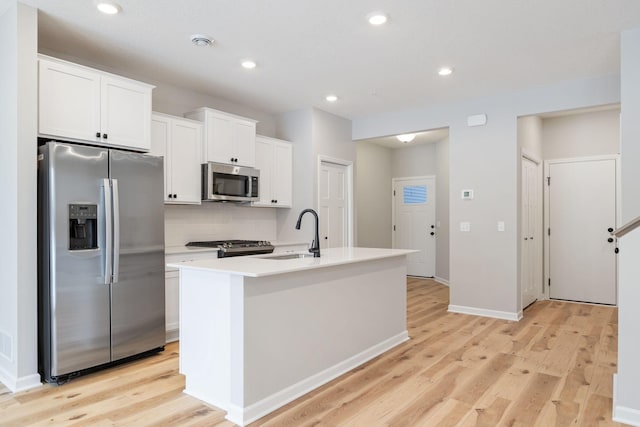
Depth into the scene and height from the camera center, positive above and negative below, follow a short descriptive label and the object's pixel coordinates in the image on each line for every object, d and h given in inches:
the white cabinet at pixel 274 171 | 205.6 +22.5
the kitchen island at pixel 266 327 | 95.6 -28.7
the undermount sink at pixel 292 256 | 133.8 -13.5
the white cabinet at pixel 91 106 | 119.3 +34.1
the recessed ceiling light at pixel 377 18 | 116.7 +55.8
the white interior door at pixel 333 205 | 222.8 +5.6
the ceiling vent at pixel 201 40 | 130.3 +55.6
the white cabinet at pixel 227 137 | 176.9 +34.7
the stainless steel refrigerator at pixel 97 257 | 114.8 -12.1
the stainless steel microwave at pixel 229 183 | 175.2 +14.2
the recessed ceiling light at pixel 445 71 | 159.6 +55.6
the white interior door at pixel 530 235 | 210.4 -11.2
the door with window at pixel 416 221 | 315.6 -5.2
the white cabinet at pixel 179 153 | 160.1 +24.9
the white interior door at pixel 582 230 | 219.0 -9.0
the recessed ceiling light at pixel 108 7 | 110.6 +56.2
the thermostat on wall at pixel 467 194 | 201.8 +9.6
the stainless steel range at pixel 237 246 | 166.5 -13.0
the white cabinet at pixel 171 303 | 149.6 -31.5
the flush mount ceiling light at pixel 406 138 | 266.1 +49.2
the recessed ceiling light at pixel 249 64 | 151.9 +55.9
